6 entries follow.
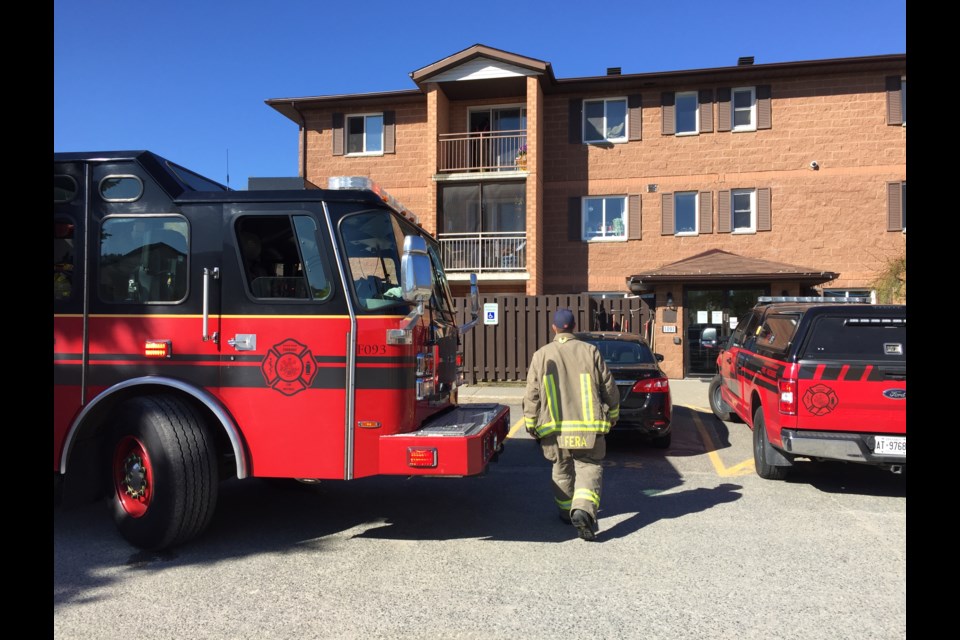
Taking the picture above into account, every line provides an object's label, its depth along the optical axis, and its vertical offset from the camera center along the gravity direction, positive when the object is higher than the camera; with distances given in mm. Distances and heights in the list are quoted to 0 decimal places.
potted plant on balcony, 19875 +4932
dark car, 7730 -972
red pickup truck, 5711 -626
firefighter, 4855 -711
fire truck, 4395 -157
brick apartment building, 18188 +4523
